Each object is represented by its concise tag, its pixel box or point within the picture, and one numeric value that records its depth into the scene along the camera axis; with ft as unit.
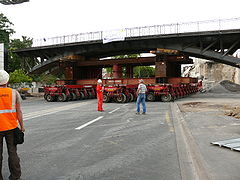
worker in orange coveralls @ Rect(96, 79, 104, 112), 37.78
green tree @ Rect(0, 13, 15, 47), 123.42
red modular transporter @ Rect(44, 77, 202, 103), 56.65
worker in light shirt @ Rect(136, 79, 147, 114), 34.47
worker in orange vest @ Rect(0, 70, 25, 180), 10.20
